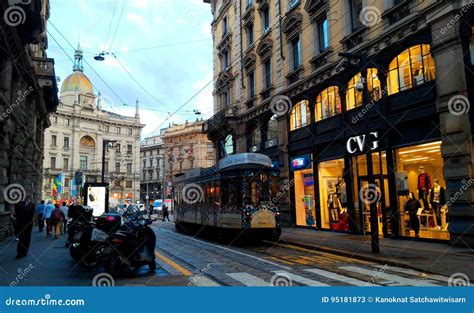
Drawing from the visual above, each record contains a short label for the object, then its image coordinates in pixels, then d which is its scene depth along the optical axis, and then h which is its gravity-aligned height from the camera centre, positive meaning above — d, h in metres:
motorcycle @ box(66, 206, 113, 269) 9.63 -0.98
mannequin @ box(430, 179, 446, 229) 14.60 -0.19
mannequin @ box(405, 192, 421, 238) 15.66 -0.63
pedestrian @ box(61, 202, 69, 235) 21.34 -0.74
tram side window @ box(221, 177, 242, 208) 16.14 +0.33
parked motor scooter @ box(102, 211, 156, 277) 9.09 -1.03
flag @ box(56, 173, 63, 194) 44.91 +2.30
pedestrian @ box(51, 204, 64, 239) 18.58 -0.72
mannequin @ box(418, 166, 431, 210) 15.34 +0.34
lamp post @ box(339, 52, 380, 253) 12.53 -0.36
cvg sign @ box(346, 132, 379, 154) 17.66 +2.40
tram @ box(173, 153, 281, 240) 15.63 +0.15
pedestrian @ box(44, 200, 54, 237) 19.83 -0.44
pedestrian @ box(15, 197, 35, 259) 11.81 -0.56
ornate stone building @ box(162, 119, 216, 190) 76.12 +10.21
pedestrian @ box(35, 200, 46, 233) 22.50 -0.47
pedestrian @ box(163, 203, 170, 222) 38.22 -0.87
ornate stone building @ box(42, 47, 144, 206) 73.62 +11.76
